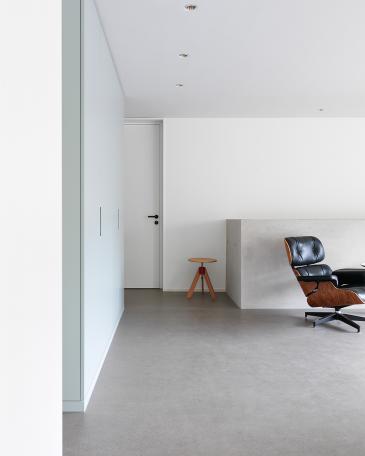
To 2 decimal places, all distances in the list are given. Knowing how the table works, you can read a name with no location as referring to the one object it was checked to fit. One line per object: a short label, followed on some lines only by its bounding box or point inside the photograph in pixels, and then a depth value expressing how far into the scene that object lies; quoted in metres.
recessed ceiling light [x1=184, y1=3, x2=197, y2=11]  3.21
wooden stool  6.47
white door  7.23
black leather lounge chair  4.74
